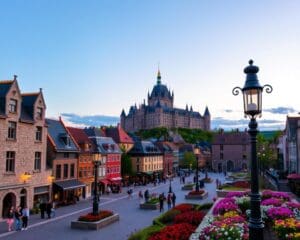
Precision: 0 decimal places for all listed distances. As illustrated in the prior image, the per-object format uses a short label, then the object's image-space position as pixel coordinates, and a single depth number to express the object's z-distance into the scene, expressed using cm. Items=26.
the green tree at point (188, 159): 11544
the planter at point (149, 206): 3558
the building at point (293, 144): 5078
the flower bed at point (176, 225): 1451
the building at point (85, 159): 4897
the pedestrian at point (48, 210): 3173
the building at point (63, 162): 4194
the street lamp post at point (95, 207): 2733
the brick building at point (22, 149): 3297
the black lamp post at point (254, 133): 843
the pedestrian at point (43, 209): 3200
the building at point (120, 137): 7925
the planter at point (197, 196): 4249
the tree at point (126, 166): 7154
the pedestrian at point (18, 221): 2597
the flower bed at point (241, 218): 1159
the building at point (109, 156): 5769
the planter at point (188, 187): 5617
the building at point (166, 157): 9988
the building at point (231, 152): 12069
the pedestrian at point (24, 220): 2673
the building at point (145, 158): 8044
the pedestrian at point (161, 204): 3500
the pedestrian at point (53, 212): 3209
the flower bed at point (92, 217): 2636
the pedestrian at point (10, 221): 2597
